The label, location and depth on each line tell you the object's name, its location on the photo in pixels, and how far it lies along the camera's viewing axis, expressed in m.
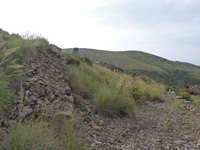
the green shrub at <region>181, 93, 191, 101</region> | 10.43
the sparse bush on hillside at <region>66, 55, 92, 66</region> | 8.49
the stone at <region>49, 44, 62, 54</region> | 7.89
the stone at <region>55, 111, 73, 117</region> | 3.48
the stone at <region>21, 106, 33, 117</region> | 3.40
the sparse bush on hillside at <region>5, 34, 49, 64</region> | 5.17
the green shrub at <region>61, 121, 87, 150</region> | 2.83
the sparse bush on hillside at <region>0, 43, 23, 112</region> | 3.29
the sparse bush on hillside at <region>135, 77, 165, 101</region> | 9.19
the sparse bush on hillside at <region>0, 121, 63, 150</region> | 2.10
